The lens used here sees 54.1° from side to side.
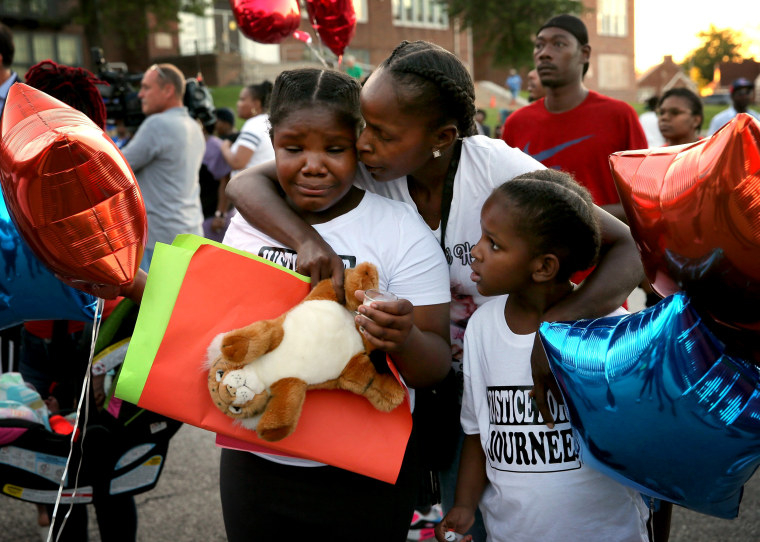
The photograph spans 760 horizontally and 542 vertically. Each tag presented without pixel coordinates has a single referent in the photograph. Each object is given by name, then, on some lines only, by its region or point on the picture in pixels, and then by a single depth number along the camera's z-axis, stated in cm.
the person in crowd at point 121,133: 655
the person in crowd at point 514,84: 2038
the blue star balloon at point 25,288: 184
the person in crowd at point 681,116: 502
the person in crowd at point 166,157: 444
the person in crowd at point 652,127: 732
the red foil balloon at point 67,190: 138
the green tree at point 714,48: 6481
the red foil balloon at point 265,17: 429
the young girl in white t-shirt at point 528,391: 164
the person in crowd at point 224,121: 826
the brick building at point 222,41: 2652
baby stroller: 229
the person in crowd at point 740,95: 728
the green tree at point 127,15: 2434
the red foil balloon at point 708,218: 112
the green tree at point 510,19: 3347
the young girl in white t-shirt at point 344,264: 159
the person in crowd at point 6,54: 377
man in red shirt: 366
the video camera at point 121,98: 506
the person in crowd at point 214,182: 664
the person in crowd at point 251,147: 593
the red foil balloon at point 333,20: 428
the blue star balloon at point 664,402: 125
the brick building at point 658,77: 5275
